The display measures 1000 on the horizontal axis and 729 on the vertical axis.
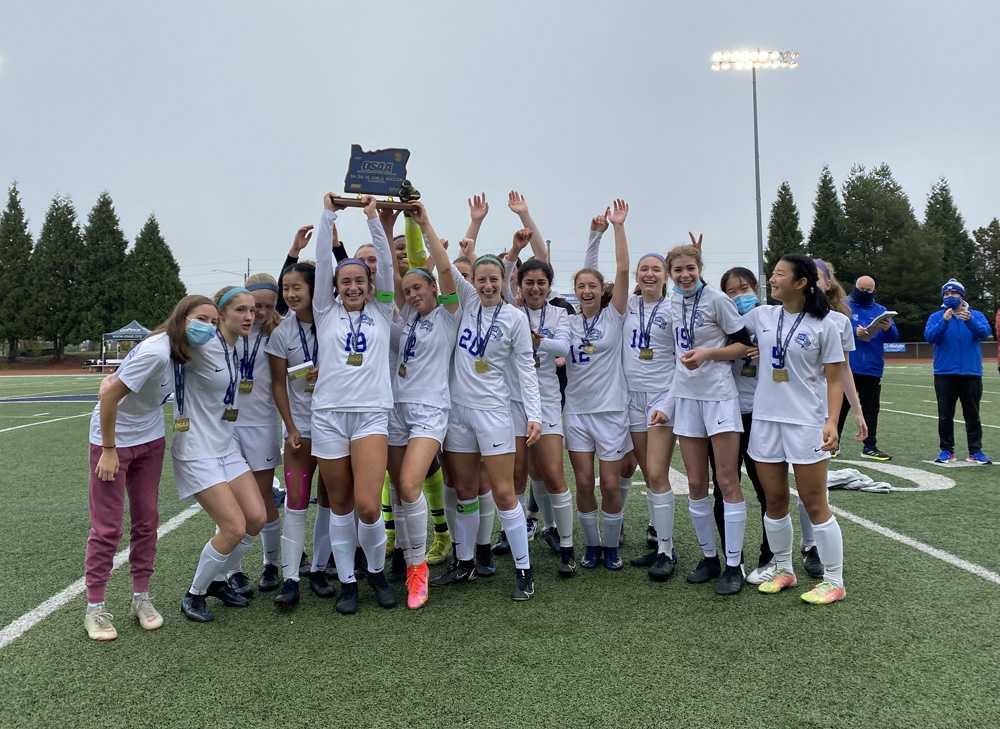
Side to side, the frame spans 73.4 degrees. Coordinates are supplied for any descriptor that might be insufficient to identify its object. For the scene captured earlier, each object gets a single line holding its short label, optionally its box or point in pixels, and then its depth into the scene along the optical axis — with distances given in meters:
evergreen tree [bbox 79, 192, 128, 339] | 52.78
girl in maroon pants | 3.38
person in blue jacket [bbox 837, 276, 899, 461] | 8.46
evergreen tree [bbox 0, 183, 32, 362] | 50.56
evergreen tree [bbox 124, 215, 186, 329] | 53.84
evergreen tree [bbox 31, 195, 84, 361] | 51.62
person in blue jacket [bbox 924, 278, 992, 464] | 7.95
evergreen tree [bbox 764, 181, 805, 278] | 56.38
